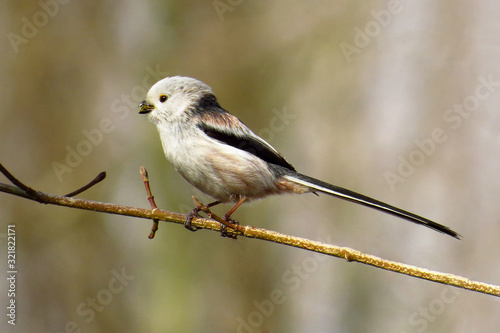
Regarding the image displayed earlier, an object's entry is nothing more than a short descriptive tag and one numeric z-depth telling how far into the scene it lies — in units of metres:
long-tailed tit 6.88
